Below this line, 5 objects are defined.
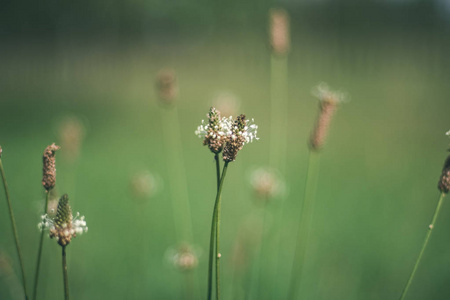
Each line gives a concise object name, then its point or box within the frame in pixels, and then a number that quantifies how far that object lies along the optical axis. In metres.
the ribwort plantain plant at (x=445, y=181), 0.52
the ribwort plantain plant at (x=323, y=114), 0.61
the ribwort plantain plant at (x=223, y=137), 0.50
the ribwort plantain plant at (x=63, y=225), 0.51
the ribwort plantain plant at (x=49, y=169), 0.51
